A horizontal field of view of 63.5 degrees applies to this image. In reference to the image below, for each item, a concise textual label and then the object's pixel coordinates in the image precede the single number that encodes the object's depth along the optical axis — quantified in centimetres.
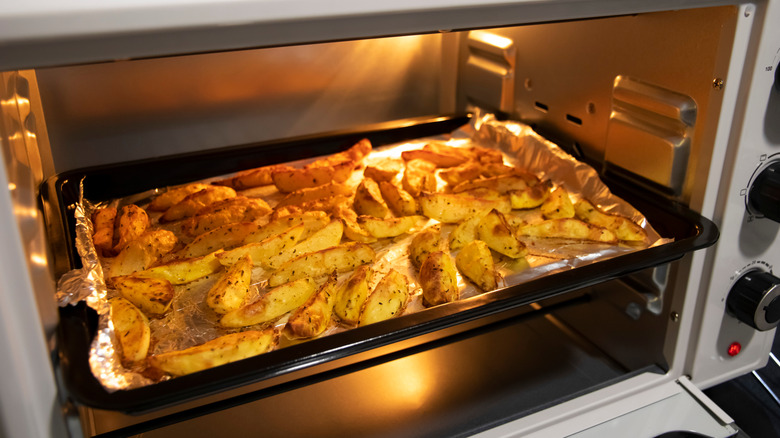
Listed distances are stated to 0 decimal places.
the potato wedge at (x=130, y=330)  83
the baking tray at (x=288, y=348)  71
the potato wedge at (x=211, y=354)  80
